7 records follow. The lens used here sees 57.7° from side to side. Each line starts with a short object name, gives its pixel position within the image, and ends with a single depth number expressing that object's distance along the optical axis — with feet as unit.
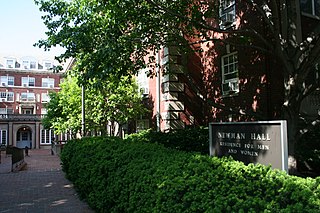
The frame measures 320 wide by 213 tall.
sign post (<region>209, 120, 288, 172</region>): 12.85
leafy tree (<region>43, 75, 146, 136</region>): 50.57
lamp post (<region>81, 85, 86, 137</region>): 47.43
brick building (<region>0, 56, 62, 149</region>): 167.84
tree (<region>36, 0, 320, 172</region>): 25.50
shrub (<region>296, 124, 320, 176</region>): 29.66
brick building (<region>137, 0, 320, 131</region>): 35.32
